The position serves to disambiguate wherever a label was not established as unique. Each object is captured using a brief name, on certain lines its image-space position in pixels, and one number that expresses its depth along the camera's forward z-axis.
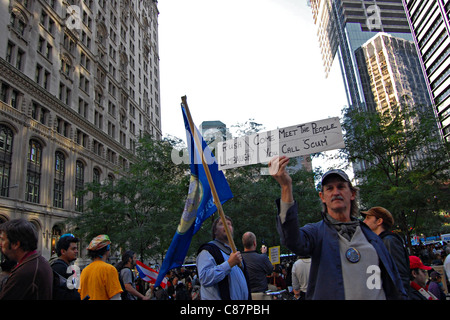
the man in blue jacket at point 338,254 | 2.15
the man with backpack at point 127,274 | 5.93
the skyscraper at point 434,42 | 63.00
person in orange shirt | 4.21
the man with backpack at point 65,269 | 3.11
